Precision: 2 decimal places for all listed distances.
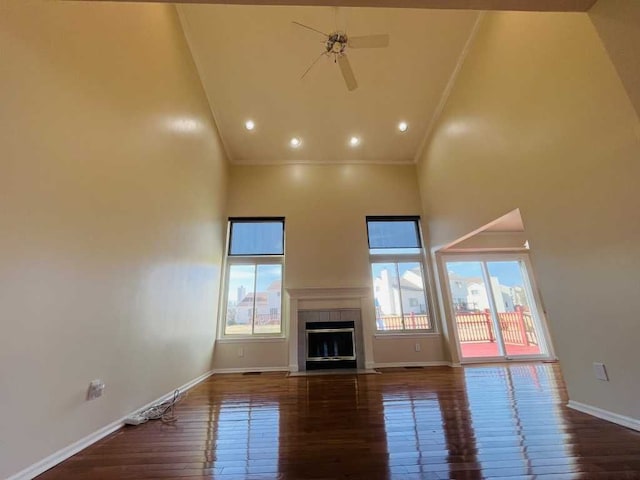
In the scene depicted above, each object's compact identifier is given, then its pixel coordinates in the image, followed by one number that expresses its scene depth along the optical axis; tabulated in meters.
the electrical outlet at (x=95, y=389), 1.79
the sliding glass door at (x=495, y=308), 4.71
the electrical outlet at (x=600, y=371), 2.01
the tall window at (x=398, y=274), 4.88
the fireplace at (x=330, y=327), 4.55
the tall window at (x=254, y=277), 4.77
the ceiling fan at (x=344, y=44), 2.89
